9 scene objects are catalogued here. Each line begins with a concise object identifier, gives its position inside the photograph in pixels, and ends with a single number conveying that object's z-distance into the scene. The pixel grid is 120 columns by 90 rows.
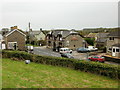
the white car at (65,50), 42.36
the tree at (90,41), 60.06
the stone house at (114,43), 32.67
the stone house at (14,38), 38.22
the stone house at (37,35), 80.12
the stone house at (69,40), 50.41
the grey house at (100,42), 51.58
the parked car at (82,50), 43.79
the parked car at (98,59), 28.64
